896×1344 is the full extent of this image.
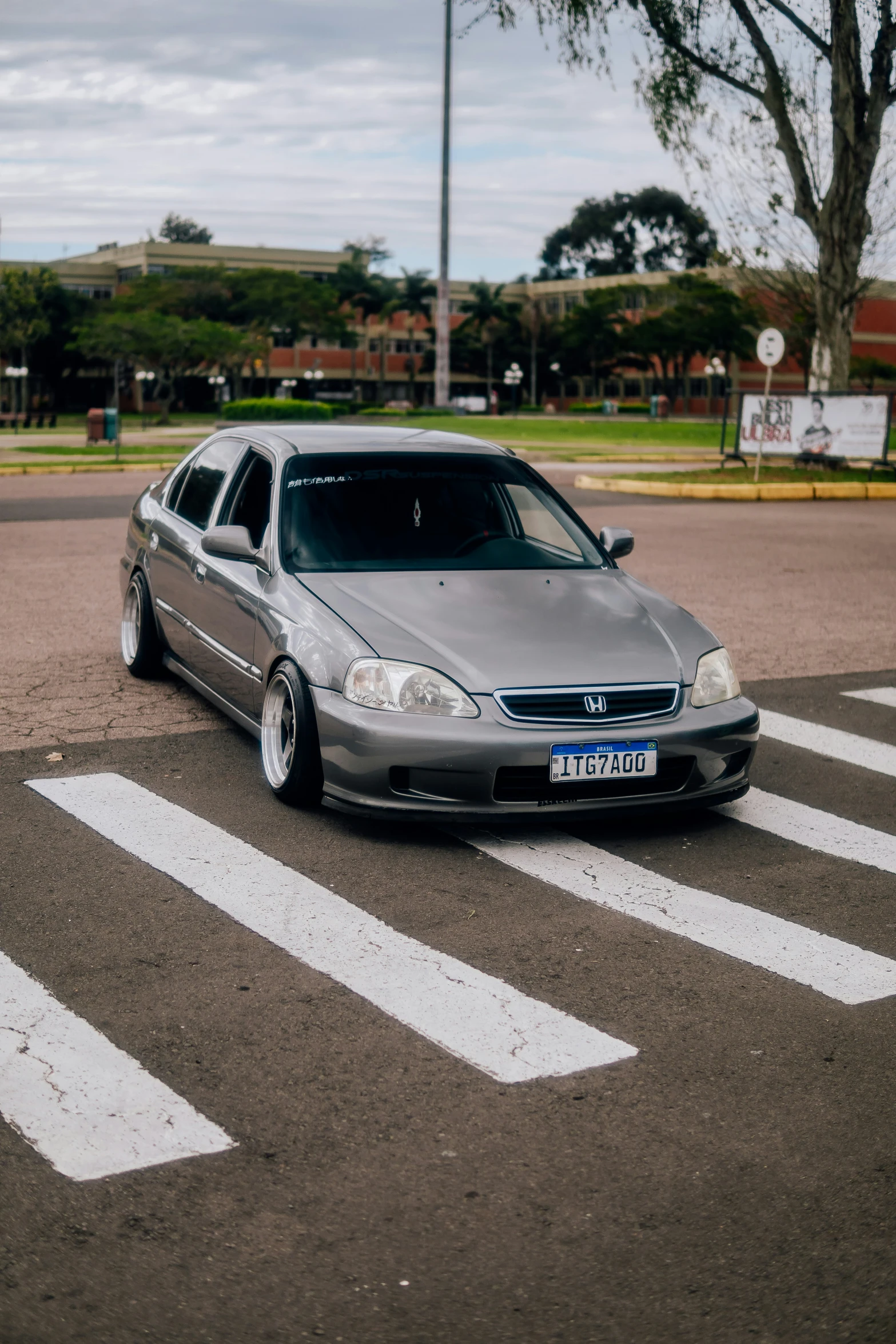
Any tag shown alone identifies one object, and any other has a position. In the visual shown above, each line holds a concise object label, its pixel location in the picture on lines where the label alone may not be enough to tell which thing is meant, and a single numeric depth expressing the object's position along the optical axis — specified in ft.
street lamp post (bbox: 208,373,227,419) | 321.40
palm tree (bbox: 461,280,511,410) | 372.58
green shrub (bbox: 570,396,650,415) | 332.39
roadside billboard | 87.76
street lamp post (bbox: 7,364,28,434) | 256.32
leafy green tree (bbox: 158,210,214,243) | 506.48
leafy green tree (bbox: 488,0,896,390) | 85.92
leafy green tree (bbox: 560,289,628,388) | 330.34
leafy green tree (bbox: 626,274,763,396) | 302.04
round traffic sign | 80.74
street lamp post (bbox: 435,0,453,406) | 169.07
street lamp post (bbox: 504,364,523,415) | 329.11
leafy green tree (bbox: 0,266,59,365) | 276.41
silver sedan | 18.88
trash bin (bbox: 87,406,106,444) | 133.82
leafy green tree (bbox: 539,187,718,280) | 427.74
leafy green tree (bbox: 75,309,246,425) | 246.06
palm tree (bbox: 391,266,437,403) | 372.38
